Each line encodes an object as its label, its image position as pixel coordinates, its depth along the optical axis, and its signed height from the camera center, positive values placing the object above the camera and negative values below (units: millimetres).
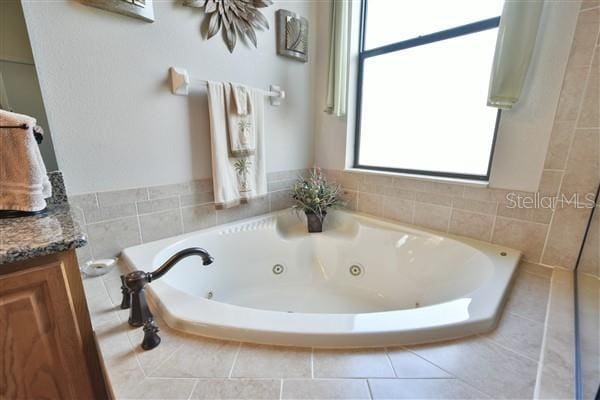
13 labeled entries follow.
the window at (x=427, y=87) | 1396 +366
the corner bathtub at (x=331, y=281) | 787 -617
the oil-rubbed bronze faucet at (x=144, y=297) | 754 -478
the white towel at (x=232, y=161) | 1460 -107
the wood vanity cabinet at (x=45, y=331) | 579 -465
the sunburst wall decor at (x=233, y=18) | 1393 +735
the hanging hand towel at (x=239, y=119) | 1492 +154
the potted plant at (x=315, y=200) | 1772 -389
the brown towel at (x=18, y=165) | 732 -63
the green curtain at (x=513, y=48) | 1099 +431
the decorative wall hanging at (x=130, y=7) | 1082 +607
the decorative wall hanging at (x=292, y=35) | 1709 +761
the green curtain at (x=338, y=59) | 1721 +596
